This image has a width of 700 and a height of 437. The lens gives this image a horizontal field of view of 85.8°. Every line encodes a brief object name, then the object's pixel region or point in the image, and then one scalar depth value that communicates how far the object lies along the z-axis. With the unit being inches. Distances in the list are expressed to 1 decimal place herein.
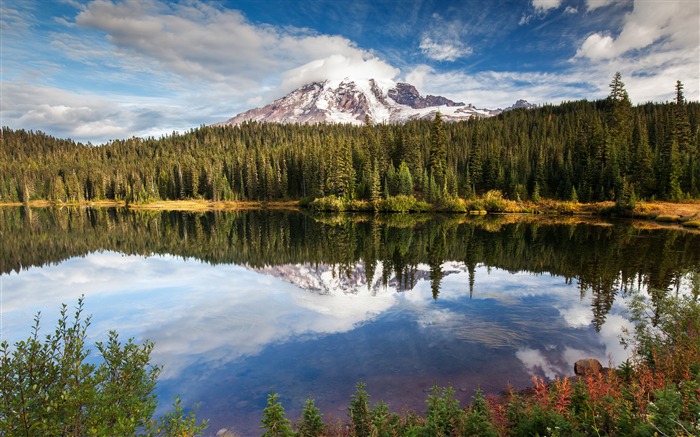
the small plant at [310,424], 369.4
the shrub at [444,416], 323.9
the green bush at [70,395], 233.5
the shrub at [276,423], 333.1
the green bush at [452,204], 3592.5
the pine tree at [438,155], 3818.9
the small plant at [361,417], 360.5
